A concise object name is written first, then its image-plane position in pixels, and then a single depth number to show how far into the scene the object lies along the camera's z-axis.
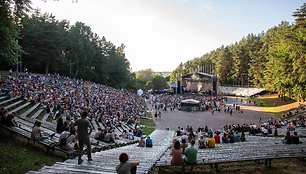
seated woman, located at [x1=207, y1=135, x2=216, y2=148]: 11.65
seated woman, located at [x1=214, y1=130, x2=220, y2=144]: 14.27
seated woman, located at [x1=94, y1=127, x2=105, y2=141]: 11.82
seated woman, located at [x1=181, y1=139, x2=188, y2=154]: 9.91
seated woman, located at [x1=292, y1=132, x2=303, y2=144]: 12.24
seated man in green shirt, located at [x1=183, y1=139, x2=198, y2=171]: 7.66
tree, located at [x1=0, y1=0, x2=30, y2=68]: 10.56
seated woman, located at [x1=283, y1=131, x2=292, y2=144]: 12.21
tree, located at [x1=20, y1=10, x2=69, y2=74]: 44.07
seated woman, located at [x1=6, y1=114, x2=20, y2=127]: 9.56
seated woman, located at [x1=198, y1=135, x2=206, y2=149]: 11.65
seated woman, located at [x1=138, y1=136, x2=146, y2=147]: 12.01
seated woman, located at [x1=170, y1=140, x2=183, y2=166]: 7.56
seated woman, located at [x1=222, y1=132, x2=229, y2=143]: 14.45
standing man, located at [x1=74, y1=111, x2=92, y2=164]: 6.45
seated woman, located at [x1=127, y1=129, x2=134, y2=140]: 15.95
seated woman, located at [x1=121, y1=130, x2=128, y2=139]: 16.20
